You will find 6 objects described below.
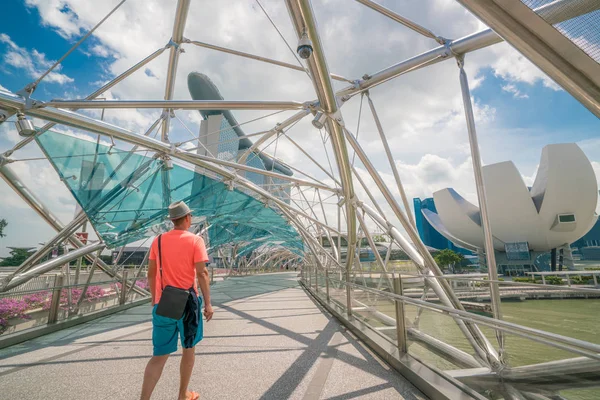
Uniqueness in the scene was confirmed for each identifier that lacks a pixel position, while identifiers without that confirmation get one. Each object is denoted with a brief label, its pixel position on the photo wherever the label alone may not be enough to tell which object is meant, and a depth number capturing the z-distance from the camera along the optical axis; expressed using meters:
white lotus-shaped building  40.06
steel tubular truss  3.17
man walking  2.78
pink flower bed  5.74
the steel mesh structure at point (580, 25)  2.22
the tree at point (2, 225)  58.80
